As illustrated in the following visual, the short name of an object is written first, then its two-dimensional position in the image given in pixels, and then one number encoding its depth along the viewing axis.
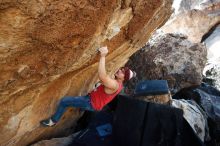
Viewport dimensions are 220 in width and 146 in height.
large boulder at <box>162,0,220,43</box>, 12.90
